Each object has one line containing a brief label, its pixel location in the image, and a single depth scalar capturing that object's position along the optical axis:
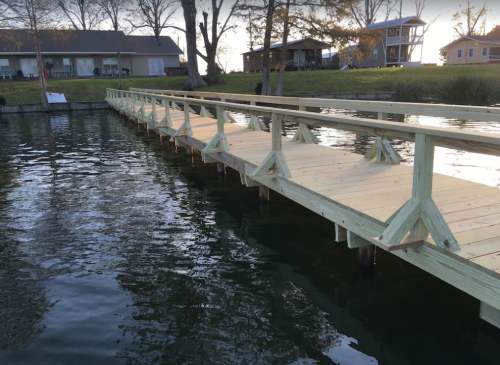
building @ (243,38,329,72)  47.98
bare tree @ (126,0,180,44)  42.18
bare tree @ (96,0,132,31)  53.19
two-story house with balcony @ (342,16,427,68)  48.94
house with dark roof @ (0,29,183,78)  42.25
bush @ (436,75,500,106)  22.80
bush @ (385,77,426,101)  26.20
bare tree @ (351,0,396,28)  60.22
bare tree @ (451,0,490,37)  64.25
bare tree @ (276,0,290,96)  29.01
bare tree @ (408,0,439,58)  65.06
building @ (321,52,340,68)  49.48
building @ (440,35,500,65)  50.47
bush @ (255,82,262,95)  34.34
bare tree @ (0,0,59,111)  26.09
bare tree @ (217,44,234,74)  58.29
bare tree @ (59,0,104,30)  55.66
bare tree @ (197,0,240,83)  38.28
